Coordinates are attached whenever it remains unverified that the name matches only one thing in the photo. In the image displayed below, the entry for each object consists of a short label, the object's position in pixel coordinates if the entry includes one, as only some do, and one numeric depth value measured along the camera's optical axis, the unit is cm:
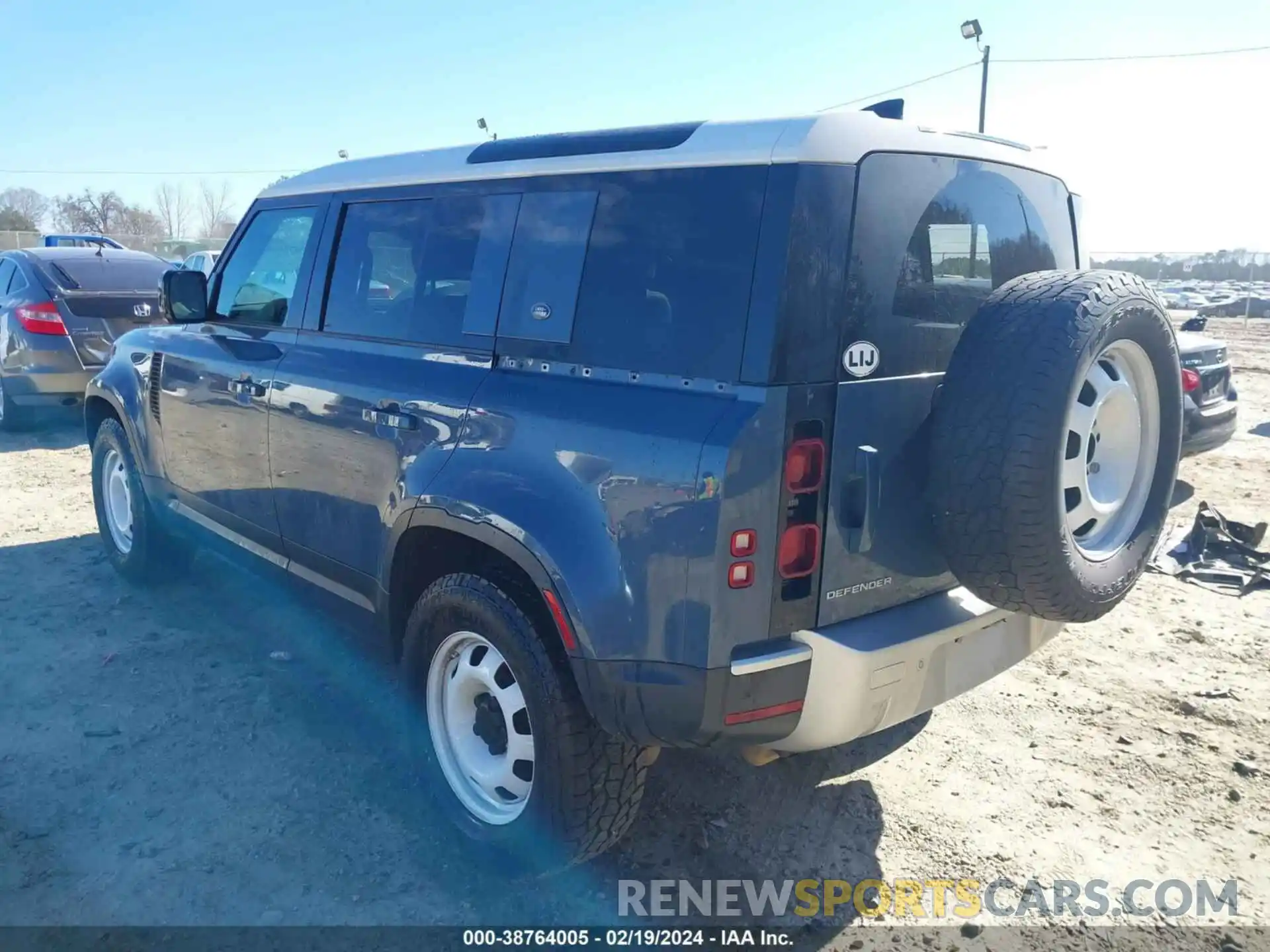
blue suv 232
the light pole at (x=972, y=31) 1723
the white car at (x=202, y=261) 1714
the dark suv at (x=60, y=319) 839
